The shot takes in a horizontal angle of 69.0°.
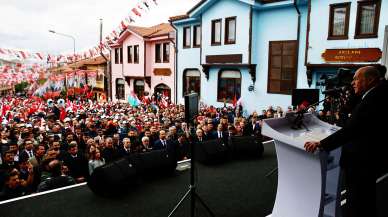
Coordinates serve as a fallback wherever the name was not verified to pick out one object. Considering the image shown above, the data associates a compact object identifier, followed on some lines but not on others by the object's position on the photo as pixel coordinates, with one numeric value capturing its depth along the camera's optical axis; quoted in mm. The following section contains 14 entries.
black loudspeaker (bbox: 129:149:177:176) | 5172
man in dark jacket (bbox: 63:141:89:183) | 6434
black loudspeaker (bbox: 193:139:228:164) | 6004
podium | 2764
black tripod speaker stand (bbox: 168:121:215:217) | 3510
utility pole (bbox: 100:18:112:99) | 28156
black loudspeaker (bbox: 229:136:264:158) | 6559
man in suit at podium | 2348
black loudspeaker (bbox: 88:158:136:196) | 4430
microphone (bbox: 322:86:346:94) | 3588
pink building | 21125
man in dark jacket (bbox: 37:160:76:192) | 4867
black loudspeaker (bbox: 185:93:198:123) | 3547
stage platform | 3969
